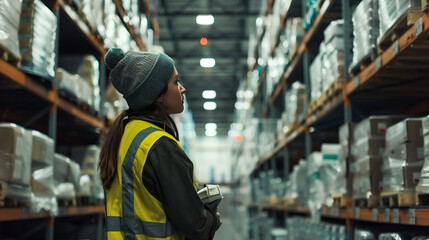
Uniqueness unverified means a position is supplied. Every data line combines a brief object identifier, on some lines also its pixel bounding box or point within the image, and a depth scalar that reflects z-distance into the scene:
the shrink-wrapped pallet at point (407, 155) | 3.41
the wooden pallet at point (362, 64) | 3.96
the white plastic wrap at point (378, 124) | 4.09
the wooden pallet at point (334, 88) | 4.81
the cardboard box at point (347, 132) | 4.61
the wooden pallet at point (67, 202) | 5.30
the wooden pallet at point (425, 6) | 2.81
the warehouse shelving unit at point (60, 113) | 4.18
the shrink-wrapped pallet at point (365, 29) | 3.97
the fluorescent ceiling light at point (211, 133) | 38.03
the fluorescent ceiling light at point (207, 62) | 23.03
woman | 2.16
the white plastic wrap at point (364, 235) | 4.04
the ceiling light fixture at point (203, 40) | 19.16
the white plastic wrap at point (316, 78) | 5.70
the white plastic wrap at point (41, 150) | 4.25
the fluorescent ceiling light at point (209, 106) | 31.30
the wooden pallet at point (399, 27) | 3.09
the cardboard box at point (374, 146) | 4.08
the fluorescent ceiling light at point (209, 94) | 28.67
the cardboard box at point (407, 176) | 3.39
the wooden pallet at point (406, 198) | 3.32
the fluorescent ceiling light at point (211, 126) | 36.59
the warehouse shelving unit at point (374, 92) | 3.25
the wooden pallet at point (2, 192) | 3.59
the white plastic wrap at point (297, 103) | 7.19
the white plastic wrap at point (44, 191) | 4.31
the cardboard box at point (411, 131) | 3.42
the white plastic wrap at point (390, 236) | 3.32
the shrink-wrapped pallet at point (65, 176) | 5.16
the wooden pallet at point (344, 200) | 4.73
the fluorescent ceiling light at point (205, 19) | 17.62
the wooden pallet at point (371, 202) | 4.04
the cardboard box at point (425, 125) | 3.02
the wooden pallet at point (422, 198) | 3.16
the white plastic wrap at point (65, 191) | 5.20
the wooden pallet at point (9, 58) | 3.70
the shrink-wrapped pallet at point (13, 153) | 3.72
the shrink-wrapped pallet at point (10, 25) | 3.64
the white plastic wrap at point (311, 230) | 5.03
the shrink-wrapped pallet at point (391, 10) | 3.09
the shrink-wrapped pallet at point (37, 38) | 4.11
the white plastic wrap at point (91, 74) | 6.02
